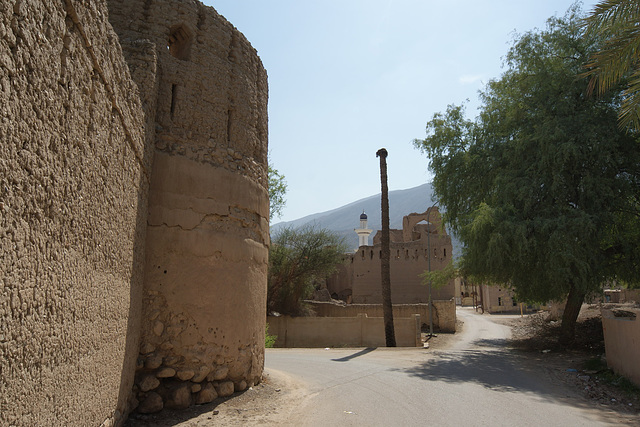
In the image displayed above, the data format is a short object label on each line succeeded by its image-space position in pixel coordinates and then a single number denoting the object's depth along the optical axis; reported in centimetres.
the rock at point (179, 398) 648
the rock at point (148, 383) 628
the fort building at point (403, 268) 3478
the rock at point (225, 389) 709
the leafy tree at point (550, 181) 1383
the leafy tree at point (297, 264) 2594
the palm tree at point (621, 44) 935
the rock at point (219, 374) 698
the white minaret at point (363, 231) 7744
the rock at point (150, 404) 626
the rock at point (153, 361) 642
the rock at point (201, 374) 677
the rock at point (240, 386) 738
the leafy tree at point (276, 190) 2716
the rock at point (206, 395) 679
